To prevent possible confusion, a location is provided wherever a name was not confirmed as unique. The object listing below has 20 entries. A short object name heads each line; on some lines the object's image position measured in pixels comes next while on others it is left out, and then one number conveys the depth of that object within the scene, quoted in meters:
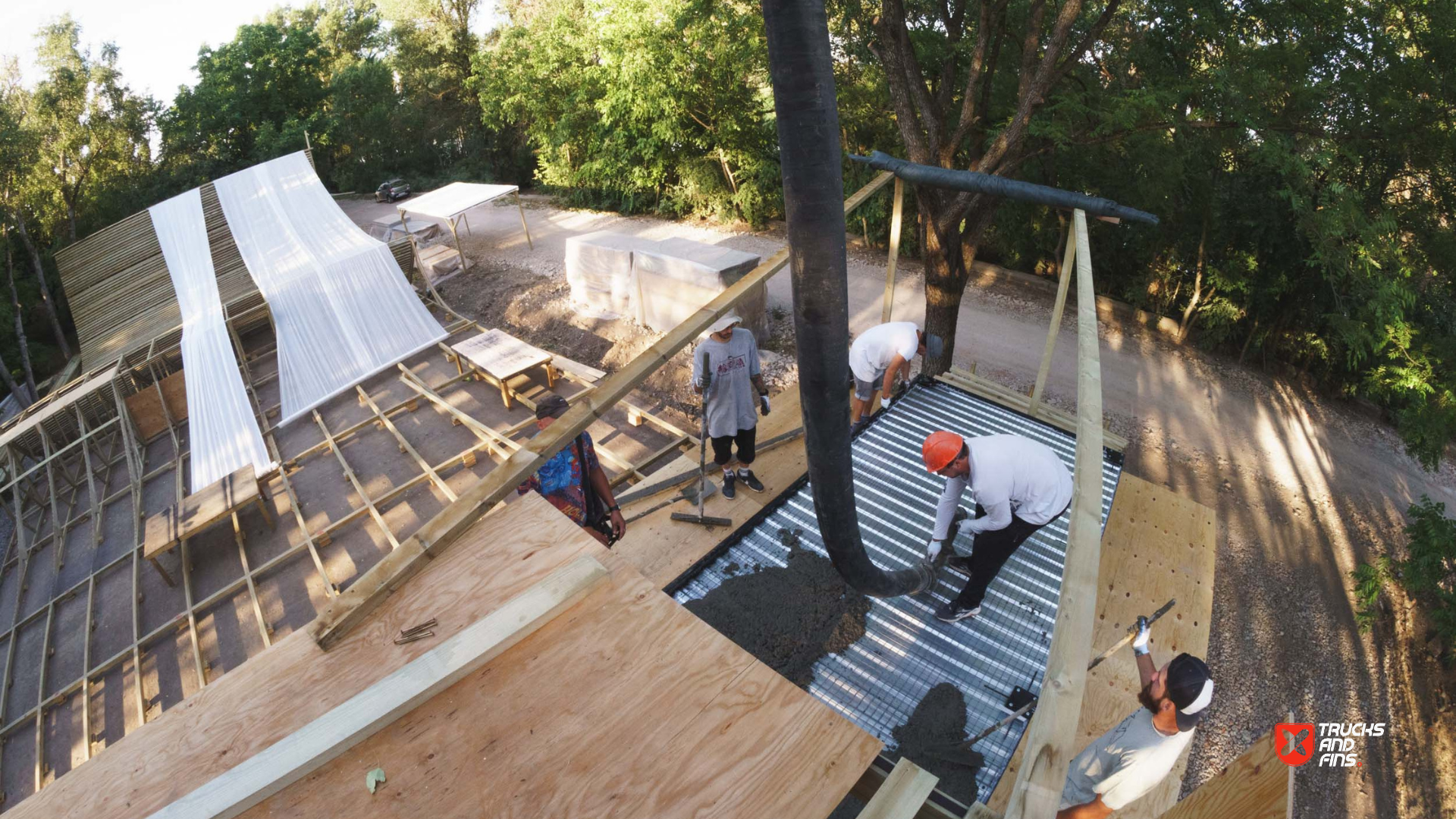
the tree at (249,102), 20.17
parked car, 21.22
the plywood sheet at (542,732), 1.45
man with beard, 2.50
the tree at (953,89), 5.82
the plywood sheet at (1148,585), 3.33
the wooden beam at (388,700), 1.36
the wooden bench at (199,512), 7.30
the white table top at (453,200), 14.43
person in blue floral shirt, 3.82
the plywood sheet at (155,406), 10.34
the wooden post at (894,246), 4.48
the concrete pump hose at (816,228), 1.25
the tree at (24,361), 13.12
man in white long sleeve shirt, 3.10
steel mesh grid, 2.80
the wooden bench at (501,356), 9.70
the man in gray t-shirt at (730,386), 4.43
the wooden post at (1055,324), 4.10
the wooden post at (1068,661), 1.37
